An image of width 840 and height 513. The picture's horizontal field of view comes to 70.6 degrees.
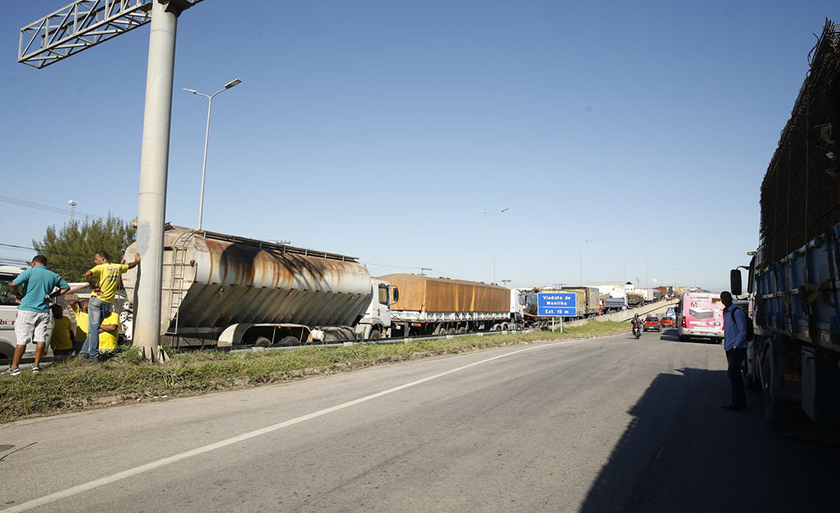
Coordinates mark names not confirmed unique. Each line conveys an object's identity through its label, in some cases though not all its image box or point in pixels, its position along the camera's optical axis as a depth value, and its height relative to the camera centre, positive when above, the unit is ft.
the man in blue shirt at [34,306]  28.94 -0.70
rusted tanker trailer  47.50 +0.49
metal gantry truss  43.39 +20.43
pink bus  94.99 -1.31
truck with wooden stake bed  17.08 +1.59
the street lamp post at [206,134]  77.66 +23.04
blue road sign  117.70 +0.09
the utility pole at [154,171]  36.76 +7.74
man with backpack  30.35 -1.88
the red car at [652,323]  150.35 -4.18
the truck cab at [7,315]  35.96 -1.45
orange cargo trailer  96.78 -0.70
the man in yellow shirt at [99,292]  33.30 +0.07
